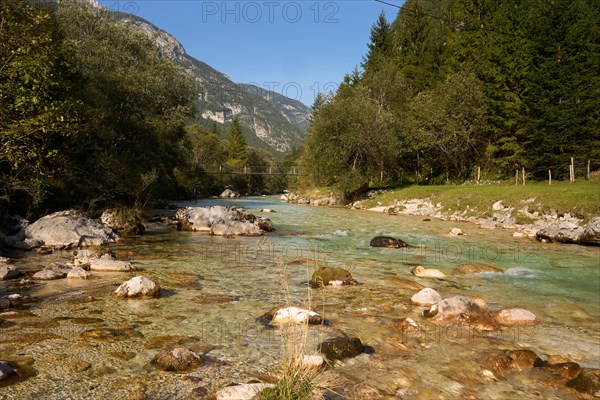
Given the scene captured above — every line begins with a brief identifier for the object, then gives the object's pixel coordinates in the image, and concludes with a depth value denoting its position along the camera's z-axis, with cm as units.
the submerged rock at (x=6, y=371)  540
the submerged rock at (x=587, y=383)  588
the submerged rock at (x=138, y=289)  986
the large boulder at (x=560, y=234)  2073
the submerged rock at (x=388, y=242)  1948
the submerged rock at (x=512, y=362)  652
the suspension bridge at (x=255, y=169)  9075
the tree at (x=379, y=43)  7588
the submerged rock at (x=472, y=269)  1395
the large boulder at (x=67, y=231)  1677
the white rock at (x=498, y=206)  3031
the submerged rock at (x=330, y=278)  1173
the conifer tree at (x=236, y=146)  11400
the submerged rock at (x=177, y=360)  605
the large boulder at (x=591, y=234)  2006
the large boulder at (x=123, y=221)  2142
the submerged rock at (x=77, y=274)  1159
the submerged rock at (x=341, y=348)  670
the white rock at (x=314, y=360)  555
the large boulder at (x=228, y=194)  8306
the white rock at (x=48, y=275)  1123
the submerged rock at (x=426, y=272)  1322
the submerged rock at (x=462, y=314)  851
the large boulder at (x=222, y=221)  2311
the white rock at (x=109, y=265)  1268
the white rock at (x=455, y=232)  2369
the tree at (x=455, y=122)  4891
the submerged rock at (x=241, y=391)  489
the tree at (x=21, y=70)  992
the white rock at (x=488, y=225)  2672
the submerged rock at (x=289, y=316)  814
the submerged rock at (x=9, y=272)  1112
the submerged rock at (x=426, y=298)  981
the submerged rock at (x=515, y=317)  876
